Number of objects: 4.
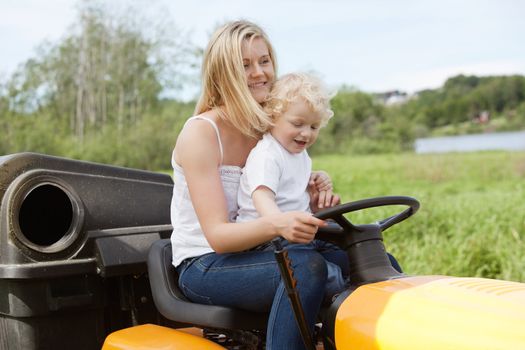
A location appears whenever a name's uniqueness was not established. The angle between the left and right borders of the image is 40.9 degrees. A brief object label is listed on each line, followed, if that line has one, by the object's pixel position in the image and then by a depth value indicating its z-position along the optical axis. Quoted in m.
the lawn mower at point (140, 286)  1.65
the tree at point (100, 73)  25.89
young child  2.06
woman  1.89
